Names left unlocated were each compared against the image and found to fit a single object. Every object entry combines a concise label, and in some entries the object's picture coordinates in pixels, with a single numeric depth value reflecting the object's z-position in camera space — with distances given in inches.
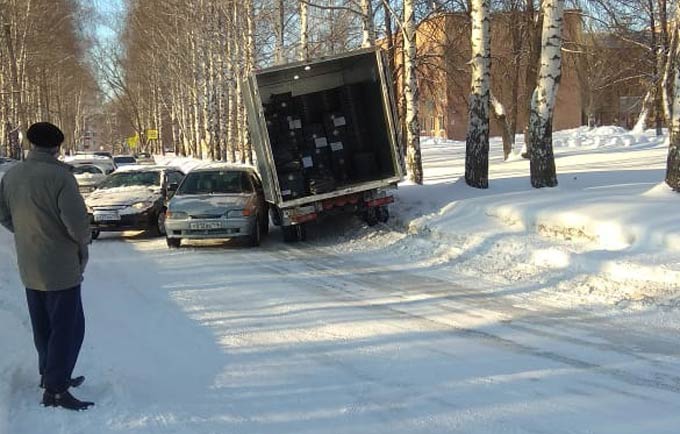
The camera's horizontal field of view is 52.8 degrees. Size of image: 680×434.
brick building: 983.6
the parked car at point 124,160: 1891.0
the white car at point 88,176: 903.7
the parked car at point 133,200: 543.2
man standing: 173.9
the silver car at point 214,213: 483.2
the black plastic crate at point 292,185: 525.7
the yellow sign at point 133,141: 3474.2
